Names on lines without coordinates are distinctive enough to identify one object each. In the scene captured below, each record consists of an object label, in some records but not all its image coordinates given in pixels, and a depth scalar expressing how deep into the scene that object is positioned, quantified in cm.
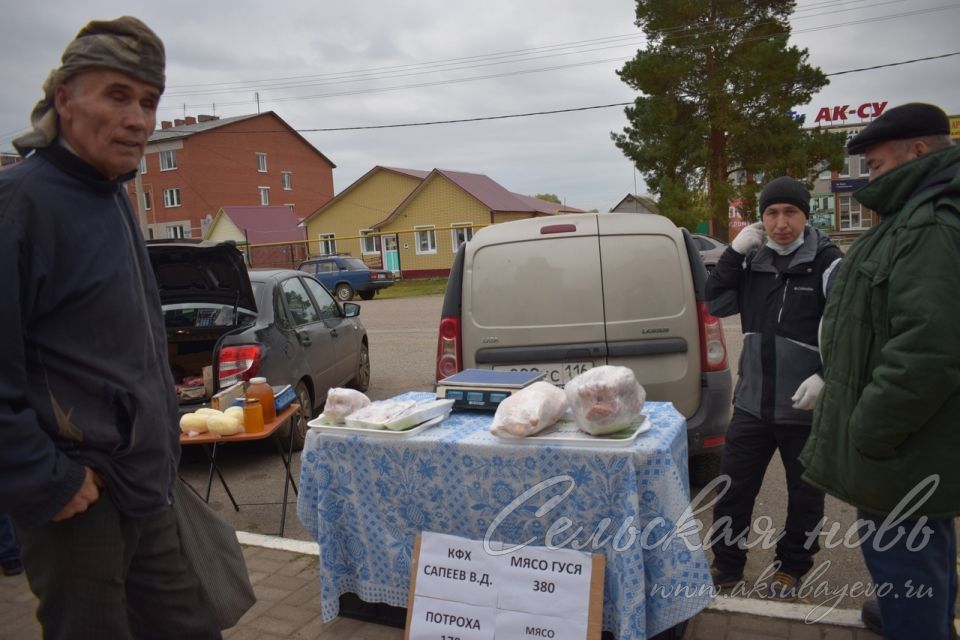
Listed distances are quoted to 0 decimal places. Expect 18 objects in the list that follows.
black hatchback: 601
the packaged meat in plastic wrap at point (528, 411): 296
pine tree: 2634
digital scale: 342
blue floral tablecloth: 282
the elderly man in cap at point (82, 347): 186
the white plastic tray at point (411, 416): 320
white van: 457
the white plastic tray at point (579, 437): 285
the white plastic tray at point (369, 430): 318
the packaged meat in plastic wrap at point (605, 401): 288
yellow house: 3903
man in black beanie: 354
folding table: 441
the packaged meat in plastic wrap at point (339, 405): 344
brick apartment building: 5175
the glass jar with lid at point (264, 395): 467
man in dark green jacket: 225
